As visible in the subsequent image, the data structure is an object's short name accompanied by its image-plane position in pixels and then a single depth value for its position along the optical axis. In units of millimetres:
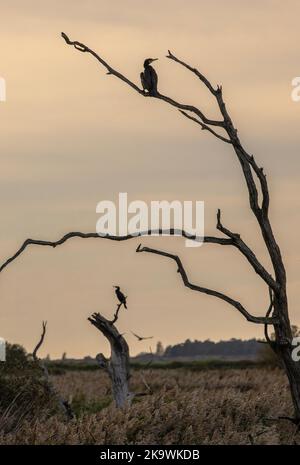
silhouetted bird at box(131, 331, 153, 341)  24125
